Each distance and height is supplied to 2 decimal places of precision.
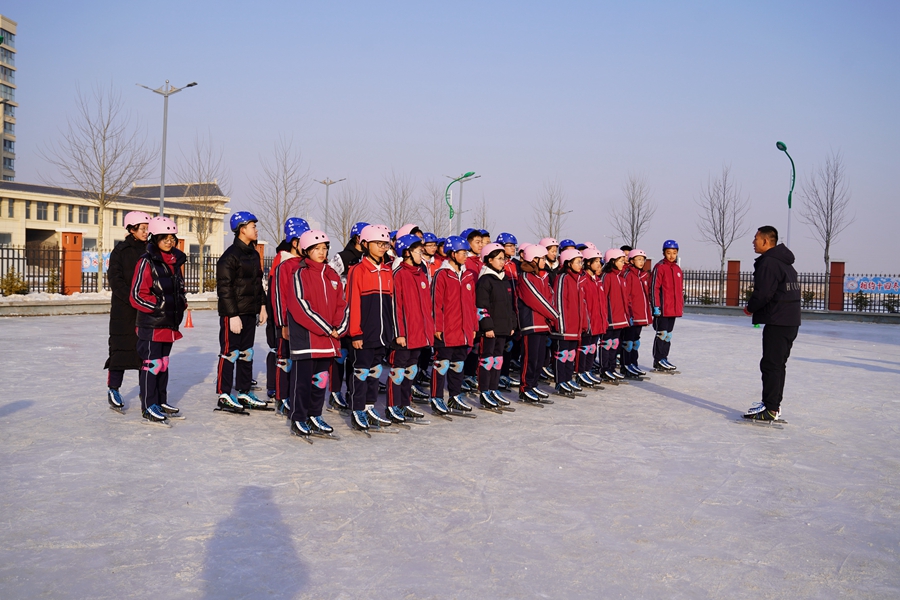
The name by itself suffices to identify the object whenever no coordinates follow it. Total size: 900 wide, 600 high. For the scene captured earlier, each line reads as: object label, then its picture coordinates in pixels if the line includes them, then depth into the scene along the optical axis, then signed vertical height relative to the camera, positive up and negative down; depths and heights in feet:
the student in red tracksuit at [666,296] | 38.86 -0.51
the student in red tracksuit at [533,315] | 30.04 -1.24
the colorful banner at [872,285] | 88.94 +0.62
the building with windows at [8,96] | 269.44 +73.07
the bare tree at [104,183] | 93.97 +13.24
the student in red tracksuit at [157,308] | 23.81 -0.91
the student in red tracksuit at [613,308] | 35.70 -1.08
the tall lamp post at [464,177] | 115.55 +17.94
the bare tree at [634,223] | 130.11 +11.73
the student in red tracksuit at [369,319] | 23.63 -1.19
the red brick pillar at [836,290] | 92.84 -0.09
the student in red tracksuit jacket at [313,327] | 21.99 -1.37
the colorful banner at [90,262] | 81.41 +2.10
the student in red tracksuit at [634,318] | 37.55 -1.64
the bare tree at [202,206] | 115.03 +13.07
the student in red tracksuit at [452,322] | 26.94 -1.42
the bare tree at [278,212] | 113.60 +11.43
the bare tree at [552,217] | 138.72 +13.51
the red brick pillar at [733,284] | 101.86 +0.58
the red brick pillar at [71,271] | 77.82 +0.99
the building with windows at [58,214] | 212.02 +21.28
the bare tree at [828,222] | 110.73 +10.52
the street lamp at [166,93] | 83.66 +22.24
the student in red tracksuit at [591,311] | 33.37 -1.17
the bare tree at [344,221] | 139.37 +12.30
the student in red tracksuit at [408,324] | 24.85 -1.40
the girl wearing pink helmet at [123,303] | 25.07 -0.80
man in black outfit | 25.88 -0.85
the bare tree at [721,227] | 119.70 +10.38
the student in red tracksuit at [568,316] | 31.37 -1.32
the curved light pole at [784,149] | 82.94 +16.38
